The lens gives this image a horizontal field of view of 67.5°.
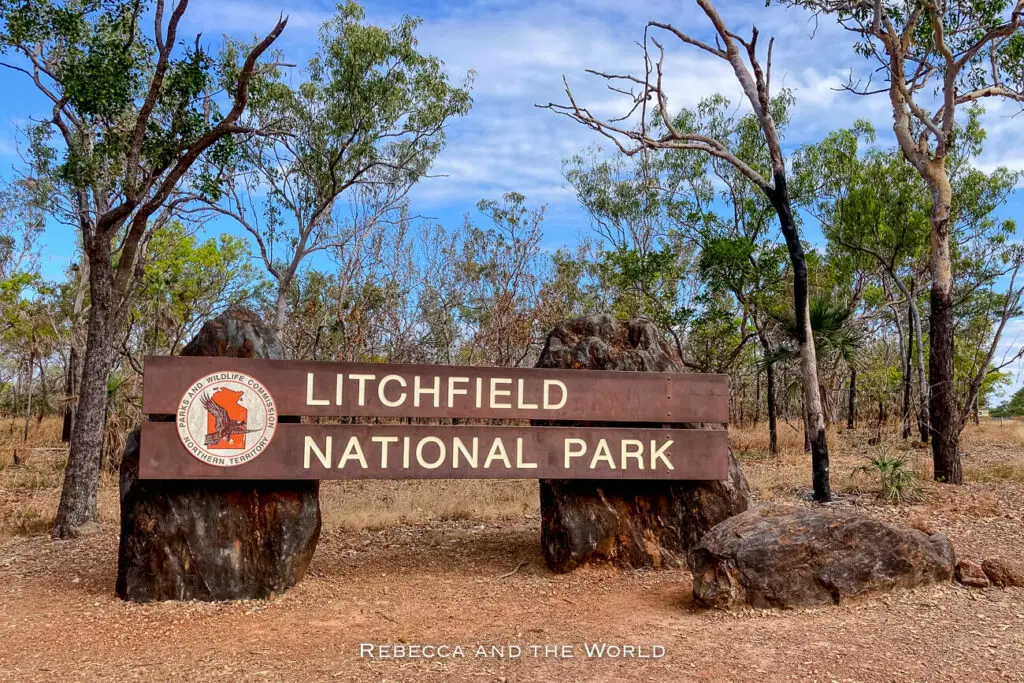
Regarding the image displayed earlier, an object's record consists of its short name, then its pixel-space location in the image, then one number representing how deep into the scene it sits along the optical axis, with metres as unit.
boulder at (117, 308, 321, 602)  6.54
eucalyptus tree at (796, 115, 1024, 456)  21.84
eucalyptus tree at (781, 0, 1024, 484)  12.61
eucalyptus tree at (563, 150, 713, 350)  20.75
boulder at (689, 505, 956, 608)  5.88
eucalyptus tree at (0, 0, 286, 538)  10.05
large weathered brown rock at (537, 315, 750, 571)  7.48
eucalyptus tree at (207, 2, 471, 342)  18.47
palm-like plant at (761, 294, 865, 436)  18.03
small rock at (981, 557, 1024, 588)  6.33
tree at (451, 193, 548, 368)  20.73
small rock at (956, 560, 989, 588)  6.27
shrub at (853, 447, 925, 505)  11.18
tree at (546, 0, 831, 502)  11.18
